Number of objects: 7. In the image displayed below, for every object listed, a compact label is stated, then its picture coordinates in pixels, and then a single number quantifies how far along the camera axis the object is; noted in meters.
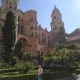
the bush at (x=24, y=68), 9.46
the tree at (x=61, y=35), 28.86
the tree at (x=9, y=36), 16.62
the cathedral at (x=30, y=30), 23.06
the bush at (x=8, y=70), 10.94
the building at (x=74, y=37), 29.55
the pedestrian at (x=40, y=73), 6.99
